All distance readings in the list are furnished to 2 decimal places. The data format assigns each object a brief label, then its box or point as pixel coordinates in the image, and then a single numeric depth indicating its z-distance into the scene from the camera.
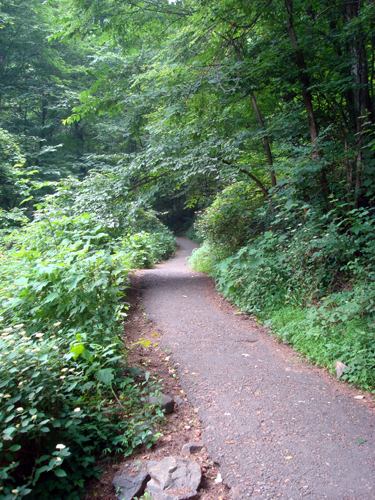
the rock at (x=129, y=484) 1.96
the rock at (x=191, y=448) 2.38
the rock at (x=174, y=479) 1.97
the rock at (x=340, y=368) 3.33
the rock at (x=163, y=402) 2.78
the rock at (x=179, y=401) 2.98
